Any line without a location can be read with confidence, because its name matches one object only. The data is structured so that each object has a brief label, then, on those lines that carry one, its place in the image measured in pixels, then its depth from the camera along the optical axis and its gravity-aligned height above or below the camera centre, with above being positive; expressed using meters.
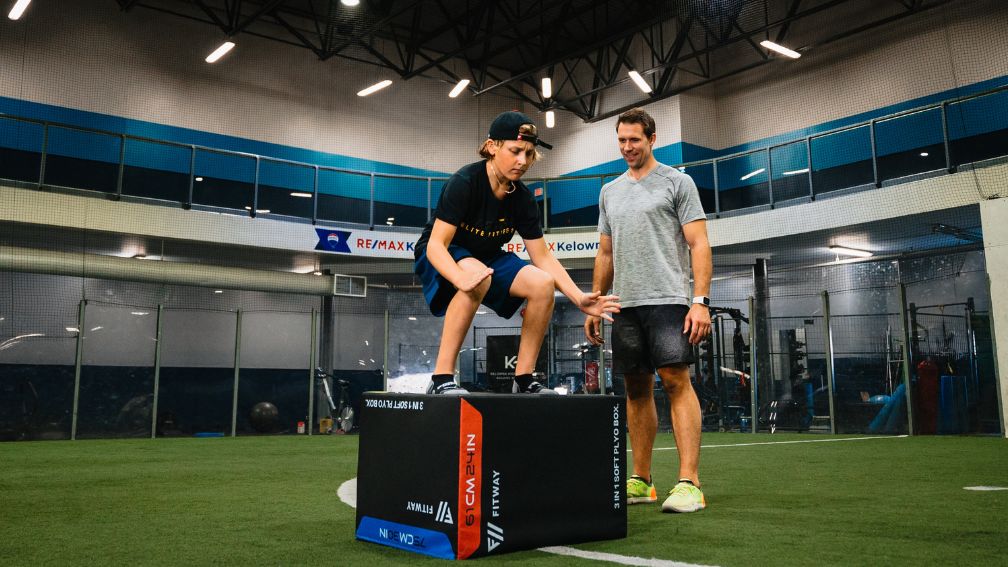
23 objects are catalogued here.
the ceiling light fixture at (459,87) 15.59 +5.76
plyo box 2.00 -0.28
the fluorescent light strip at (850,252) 12.69 +1.96
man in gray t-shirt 3.04 +0.33
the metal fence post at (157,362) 11.23 +0.15
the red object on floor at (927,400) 9.46 -0.36
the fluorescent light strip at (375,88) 15.33 +5.71
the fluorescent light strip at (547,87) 15.82 +5.83
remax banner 12.82 +2.14
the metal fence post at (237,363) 11.90 +0.14
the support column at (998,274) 8.91 +1.13
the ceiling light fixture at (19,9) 11.78 +5.62
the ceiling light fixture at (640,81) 14.88 +5.70
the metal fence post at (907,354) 9.43 +0.21
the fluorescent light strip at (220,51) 13.65 +5.70
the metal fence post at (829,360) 10.24 +0.14
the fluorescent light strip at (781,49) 13.09 +5.54
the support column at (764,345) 10.97 +0.37
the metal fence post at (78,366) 10.59 +0.09
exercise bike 12.99 -0.66
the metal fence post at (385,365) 12.99 +0.11
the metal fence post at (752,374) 10.89 -0.04
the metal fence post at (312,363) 12.41 +0.15
